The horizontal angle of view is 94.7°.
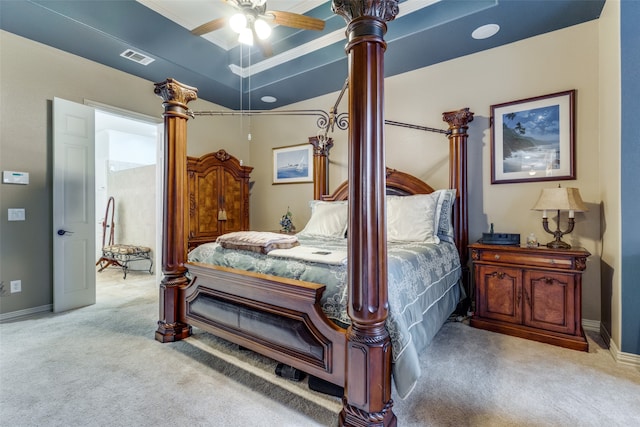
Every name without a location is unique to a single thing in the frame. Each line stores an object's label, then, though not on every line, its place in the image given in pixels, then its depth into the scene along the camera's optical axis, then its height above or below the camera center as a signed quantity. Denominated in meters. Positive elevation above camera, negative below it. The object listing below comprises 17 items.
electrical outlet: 3.04 -0.75
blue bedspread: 1.48 -0.45
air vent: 3.32 +1.81
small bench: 4.78 -0.70
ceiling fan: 2.30 +1.59
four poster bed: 1.40 -0.47
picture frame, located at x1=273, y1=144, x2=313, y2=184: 4.75 +0.82
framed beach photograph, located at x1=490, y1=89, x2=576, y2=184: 2.83 +0.75
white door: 3.22 +0.09
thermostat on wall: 2.98 +0.37
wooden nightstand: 2.35 -0.68
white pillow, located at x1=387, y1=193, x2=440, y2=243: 2.79 -0.06
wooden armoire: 4.17 +0.26
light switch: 3.03 -0.01
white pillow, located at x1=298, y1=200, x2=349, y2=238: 3.26 -0.09
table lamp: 2.45 +0.08
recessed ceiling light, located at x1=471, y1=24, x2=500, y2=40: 2.82 +1.79
